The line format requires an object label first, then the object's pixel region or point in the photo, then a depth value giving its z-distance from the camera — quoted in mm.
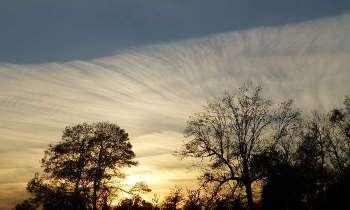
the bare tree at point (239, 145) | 40312
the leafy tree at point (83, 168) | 44312
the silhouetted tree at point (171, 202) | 78750
